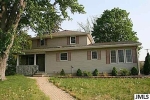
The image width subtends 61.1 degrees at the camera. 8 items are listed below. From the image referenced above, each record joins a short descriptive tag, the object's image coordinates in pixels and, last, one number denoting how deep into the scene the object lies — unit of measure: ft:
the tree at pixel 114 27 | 87.54
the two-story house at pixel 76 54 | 44.55
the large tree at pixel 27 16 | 34.71
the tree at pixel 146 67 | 44.03
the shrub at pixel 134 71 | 41.69
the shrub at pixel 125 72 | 41.51
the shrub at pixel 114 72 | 42.50
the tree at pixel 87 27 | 104.93
